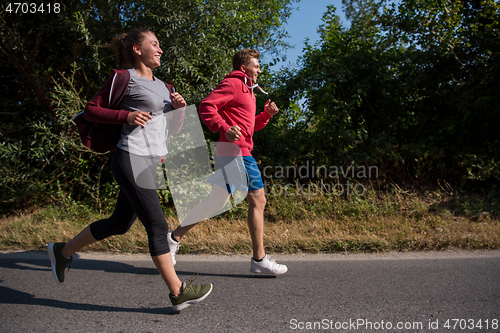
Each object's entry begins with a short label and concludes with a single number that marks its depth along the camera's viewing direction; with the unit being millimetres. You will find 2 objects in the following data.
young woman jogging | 2242
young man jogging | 2826
